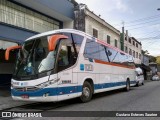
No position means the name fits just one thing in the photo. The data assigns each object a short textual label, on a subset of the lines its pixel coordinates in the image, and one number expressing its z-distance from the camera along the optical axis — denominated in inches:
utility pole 802.7
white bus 218.6
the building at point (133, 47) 920.5
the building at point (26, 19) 344.1
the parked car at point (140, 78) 624.8
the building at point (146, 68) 1237.9
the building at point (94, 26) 485.3
